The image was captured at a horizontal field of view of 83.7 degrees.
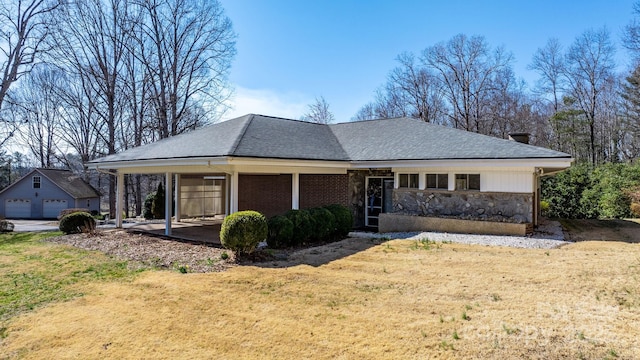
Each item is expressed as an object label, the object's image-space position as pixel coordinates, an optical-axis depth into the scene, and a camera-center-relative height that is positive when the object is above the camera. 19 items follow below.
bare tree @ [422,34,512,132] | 31.70 +10.55
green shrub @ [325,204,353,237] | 11.42 -1.01
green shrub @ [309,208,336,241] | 10.54 -1.10
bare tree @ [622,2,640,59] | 21.95 +9.57
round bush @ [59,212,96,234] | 13.16 -1.41
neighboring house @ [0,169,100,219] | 32.72 -0.97
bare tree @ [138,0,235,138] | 25.88 +9.46
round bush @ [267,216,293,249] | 9.63 -1.23
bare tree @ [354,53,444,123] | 34.25 +9.48
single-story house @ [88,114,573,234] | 10.73 +0.66
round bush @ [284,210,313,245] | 10.01 -1.09
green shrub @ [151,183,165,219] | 19.95 -1.13
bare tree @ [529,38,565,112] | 29.58 +10.12
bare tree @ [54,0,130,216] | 23.88 +9.38
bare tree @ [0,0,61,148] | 18.94 +7.57
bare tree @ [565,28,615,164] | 27.25 +9.19
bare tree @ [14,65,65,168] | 28.23 +6.36
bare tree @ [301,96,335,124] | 39.69 +8.36
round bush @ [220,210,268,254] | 8.30 -1.06
